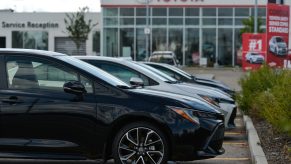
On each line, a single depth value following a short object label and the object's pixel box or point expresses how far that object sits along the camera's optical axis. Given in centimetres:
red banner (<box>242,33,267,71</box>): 3650
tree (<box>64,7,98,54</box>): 5347
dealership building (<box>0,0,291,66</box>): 5119
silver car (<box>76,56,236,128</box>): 1093
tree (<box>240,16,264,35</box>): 4706
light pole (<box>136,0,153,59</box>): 4759
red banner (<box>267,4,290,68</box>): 2316
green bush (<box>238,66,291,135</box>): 915
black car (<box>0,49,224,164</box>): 760
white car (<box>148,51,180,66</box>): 3727
